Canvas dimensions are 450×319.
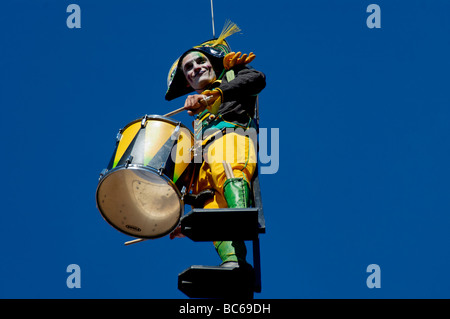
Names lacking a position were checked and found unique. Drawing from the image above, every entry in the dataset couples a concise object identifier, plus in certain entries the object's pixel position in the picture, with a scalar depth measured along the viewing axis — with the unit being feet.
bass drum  42.63
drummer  41.57
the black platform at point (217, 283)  38.19
